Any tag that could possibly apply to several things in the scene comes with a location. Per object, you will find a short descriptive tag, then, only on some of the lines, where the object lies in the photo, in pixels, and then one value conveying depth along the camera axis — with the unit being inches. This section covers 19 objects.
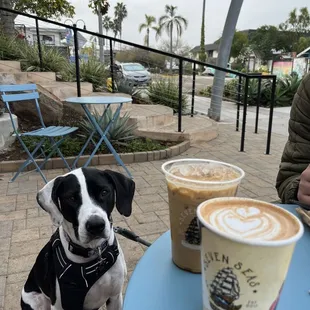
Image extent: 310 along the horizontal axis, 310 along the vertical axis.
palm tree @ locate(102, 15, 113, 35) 2638.3
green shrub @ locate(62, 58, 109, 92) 302.2
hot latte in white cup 19.3
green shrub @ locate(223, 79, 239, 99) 540.8
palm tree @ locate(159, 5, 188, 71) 2377.2
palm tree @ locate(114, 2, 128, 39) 3071.6
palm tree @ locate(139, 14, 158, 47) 2322.8
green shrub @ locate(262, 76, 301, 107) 513.3
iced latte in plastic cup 28.2
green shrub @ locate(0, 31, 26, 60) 293.3
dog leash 53.4
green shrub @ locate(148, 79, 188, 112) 329.1
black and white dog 53.8
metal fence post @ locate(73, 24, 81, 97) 210.0
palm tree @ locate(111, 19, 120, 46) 3004.4
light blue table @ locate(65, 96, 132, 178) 157.5
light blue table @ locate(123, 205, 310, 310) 27.0
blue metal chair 152.9
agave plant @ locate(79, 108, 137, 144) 197.0
